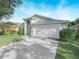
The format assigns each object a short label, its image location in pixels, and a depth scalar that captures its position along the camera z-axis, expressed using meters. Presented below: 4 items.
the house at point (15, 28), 11.13
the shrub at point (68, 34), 6.43
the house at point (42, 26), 8.63
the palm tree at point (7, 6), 7.73
